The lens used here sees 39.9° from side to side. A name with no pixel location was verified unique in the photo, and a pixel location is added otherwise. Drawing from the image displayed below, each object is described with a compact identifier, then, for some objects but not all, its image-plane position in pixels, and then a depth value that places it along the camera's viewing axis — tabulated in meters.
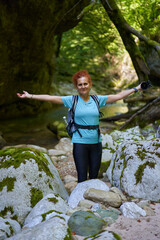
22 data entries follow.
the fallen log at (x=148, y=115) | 8.65
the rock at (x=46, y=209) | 2.45
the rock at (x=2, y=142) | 8.07
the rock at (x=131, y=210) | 2.61
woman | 3.33
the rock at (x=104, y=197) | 2.87
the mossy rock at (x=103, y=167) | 4.58
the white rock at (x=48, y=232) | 1.95
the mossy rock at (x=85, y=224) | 2.28
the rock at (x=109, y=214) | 2.51
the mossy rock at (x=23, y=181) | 2.79
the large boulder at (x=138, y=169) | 3.07
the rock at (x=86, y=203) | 2.84
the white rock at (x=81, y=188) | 3.08
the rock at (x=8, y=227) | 2.16
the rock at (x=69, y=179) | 4.65
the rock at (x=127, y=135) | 6.17
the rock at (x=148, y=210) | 2.64
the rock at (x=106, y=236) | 2.01
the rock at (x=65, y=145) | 7.79
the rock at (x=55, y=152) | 7.09
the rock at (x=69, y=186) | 4.08
